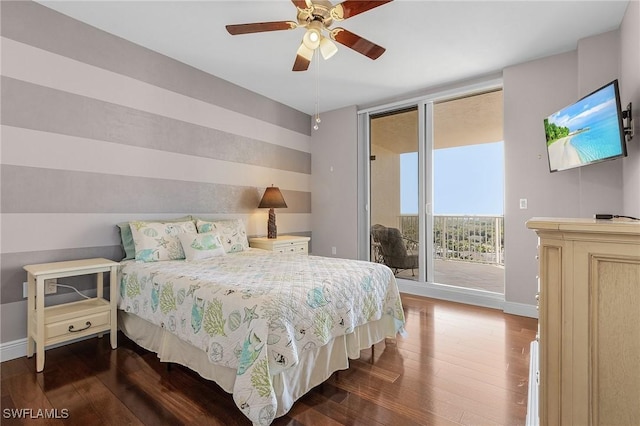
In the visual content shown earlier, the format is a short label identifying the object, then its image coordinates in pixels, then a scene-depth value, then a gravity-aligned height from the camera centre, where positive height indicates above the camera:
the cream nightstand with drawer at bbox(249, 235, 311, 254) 3.77 -0.37
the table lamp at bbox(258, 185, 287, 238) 3.89 +0.15
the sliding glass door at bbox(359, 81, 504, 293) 4.02 +0.53
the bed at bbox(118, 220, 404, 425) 1.49 -0.62
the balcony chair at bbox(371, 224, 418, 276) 4.24 -0.49
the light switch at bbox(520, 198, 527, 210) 3.25 +0.13
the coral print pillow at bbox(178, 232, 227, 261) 2.73 -0.29
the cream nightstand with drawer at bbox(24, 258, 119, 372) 2.05 -0.72
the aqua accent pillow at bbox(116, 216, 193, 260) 2.69 -0.24
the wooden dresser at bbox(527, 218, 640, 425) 0.93 -0.35
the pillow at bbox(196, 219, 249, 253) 3.12 -0.18
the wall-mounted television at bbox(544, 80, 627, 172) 2.05 +0.65
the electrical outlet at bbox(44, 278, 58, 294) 2.37 -0.56
